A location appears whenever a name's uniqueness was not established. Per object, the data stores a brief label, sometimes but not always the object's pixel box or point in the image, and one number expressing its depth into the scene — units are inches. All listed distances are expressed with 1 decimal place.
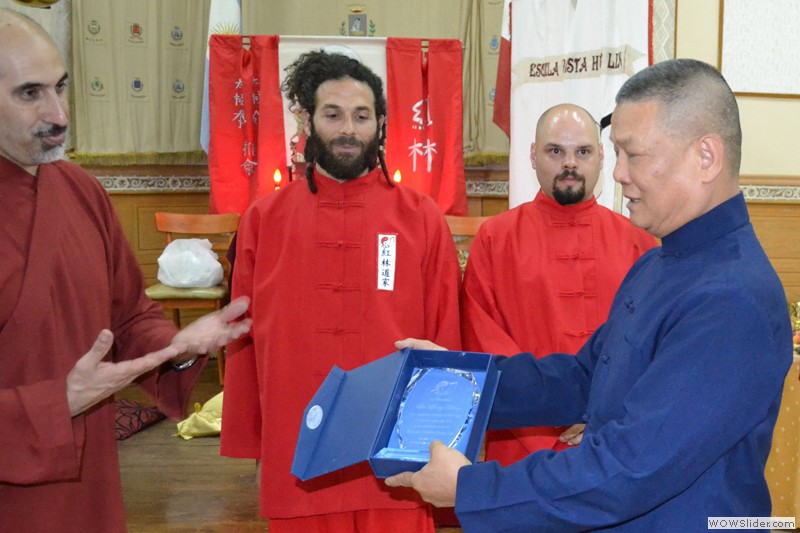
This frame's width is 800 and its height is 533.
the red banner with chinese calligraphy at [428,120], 234.4
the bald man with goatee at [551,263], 103.1
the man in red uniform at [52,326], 60.1
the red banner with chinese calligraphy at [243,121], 231.3
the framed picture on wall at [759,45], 194.9
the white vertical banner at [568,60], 150.2
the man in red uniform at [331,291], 90.8
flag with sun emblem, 235.8
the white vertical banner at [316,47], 230.8
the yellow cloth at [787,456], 126.6
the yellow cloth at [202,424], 183.9
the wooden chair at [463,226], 188.9
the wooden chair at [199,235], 216.2
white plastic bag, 217.9
